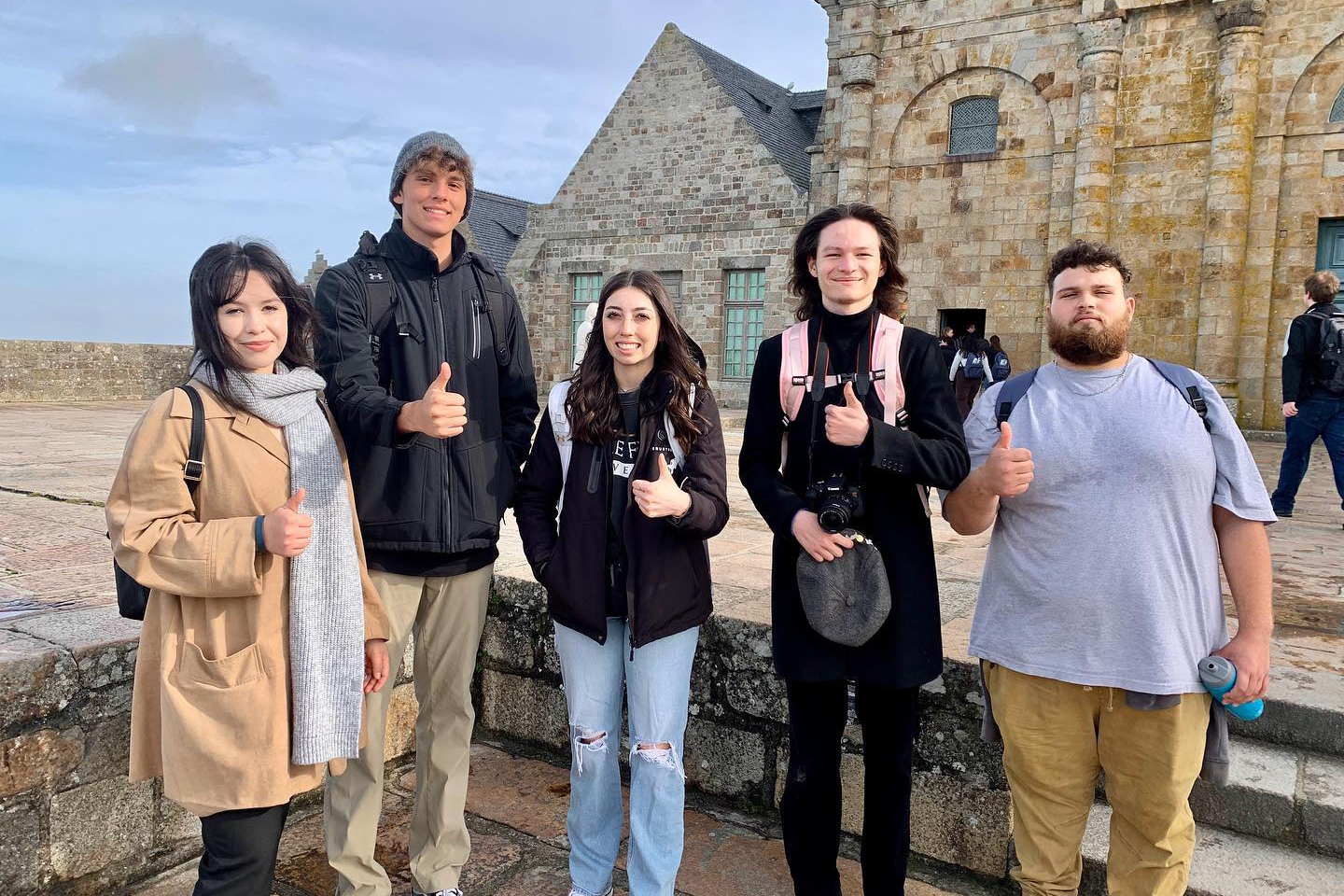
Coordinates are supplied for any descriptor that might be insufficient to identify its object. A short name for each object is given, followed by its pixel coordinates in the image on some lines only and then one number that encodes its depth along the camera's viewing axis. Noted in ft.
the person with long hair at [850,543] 7.53
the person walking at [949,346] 45.11
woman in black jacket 7.95
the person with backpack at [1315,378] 20.77
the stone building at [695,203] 61.36
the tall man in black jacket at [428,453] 8.20
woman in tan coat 6.41
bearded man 6.82
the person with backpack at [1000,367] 45.19
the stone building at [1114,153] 46.01
